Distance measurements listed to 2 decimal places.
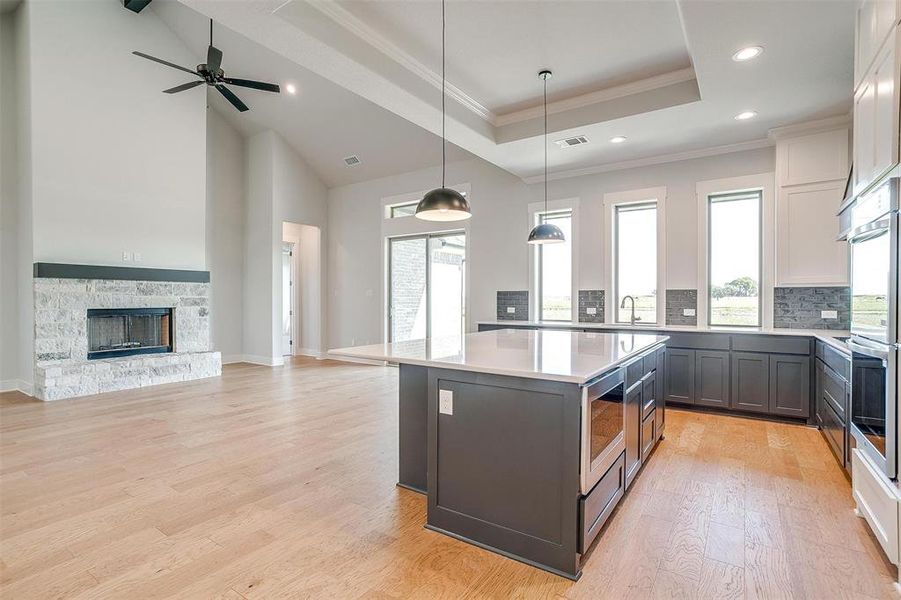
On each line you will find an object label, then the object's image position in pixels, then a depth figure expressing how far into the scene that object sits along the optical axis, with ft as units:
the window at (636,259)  18.26
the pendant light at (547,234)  13.99
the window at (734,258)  16.37
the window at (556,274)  20.08
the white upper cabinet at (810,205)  14.07
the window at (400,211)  25.55
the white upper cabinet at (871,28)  6.90
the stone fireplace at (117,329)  17.21
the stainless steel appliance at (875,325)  6.79
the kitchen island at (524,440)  6.38
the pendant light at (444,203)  9.46
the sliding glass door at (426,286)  23.82
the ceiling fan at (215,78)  14.35
